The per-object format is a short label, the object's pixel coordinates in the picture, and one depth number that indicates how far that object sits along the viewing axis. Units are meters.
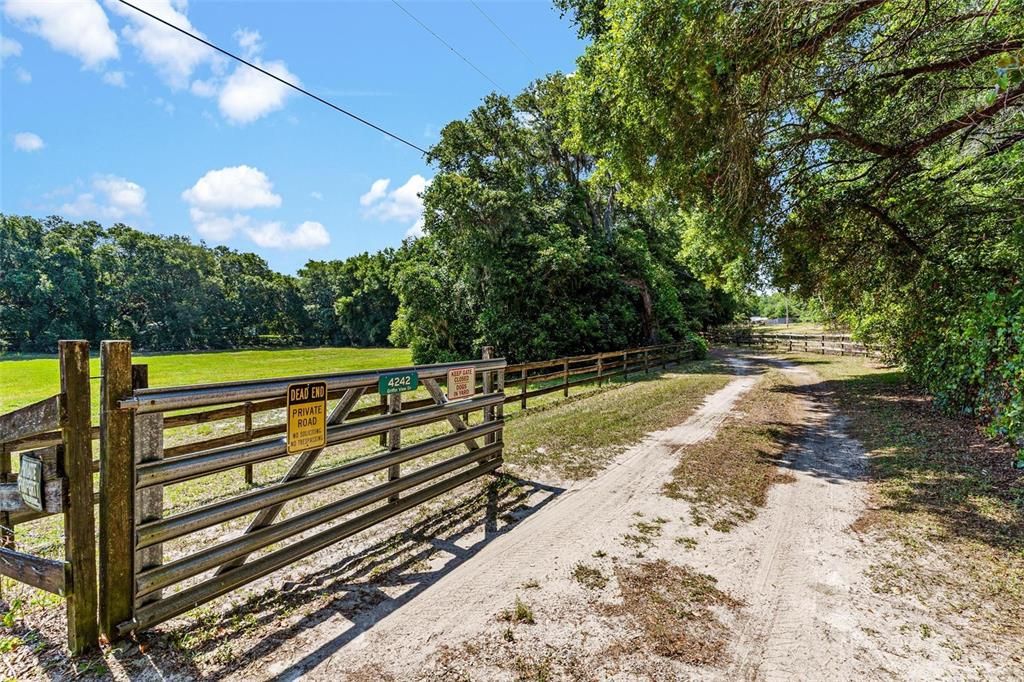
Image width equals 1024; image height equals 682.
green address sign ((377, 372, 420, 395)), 3.69
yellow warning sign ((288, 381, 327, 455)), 2.95
